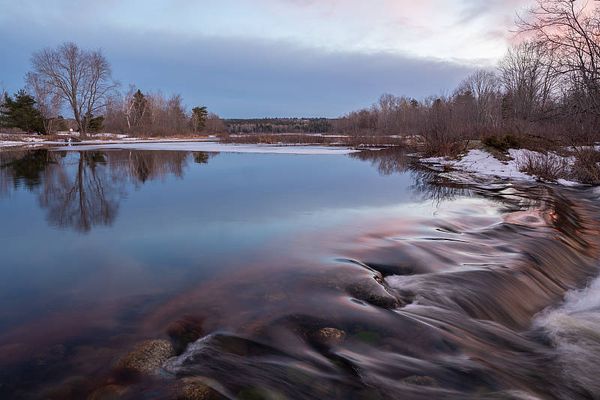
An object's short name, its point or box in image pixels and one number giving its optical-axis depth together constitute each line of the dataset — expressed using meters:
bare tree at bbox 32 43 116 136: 50.91
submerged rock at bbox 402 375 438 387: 3.62
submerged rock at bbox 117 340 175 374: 3.62
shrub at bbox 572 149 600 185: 16.06
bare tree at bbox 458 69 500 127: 57.22
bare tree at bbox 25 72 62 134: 53.46
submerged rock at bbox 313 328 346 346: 4.16
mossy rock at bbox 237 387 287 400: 3.28
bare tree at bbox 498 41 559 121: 23.81
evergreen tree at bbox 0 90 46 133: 52.25
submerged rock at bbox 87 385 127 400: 3.25
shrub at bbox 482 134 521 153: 23.14
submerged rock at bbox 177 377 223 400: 3.23
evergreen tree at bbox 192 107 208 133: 87.88
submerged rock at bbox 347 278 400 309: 5.01
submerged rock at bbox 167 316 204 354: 4.04
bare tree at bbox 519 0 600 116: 14.20
